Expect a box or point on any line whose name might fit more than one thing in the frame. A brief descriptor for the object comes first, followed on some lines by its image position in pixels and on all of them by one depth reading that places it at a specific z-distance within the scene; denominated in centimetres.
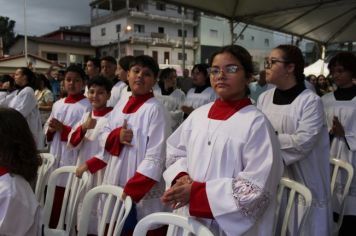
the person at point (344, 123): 328
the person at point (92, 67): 496
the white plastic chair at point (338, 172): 285
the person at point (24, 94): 491
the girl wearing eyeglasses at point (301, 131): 262
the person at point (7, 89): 496
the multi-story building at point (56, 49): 3469
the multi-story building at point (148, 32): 3606
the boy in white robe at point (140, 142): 266
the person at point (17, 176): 182
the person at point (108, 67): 500
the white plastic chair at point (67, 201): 268
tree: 4372
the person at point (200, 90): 587
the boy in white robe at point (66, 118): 366
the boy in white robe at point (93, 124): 329
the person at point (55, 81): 940
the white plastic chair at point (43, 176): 300
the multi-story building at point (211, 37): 3803
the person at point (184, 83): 1062
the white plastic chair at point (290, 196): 210
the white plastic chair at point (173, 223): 169
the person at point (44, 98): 675
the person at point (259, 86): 694
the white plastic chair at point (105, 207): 231
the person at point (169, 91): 613
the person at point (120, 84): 451
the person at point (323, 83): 1033
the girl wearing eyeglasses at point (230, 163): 172
